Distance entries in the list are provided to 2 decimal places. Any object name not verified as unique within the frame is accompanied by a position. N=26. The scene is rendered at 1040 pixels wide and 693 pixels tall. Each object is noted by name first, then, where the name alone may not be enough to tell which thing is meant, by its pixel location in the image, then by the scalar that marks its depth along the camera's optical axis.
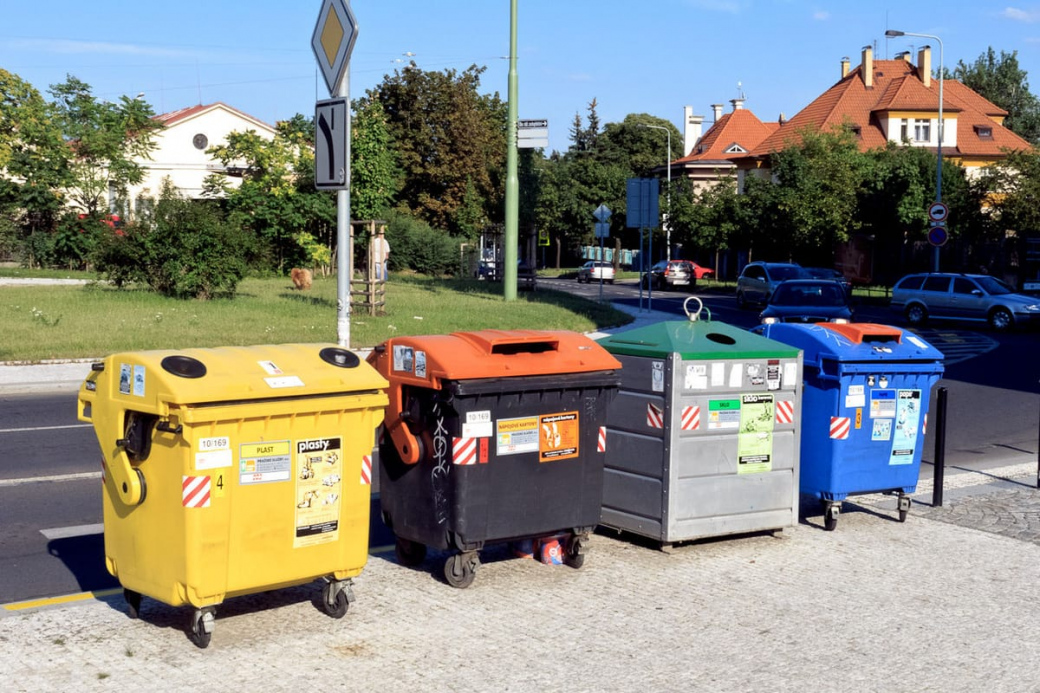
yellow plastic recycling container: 5.26
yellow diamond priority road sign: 9.16
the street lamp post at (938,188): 36.44
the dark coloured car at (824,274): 38.81
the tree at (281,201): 40.06
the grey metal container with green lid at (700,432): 7.14
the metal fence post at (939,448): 8.88
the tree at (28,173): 41.78
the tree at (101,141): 43.16
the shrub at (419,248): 47.16
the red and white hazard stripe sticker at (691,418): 7.14
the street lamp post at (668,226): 58.28
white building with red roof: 61.62
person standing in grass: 26.34
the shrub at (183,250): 24.75
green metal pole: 29.97
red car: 60.03
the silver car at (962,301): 28.19
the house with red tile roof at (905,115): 64.25
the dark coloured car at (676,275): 51.16
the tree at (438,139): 60.12
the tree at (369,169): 41.66
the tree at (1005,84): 91.28
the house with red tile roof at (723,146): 76.31
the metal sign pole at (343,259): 9.33
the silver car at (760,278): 35.38
